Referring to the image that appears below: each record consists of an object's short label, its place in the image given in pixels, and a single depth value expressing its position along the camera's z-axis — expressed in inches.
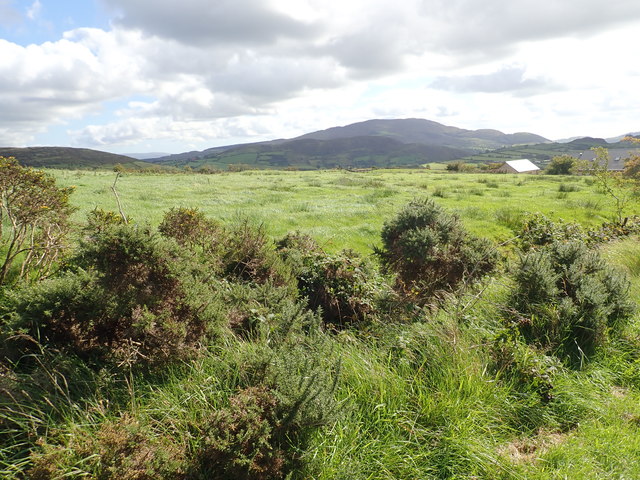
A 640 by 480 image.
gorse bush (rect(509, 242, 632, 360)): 202.1
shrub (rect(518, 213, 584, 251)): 475.5
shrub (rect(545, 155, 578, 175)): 2313.4
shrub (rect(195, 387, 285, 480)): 109.0
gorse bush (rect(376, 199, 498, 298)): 295.7
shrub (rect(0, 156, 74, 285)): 207.9
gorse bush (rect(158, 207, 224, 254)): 284.2
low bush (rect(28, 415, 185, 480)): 99.7
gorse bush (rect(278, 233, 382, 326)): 273.3
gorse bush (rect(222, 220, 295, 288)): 265.1
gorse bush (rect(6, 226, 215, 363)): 143.9
